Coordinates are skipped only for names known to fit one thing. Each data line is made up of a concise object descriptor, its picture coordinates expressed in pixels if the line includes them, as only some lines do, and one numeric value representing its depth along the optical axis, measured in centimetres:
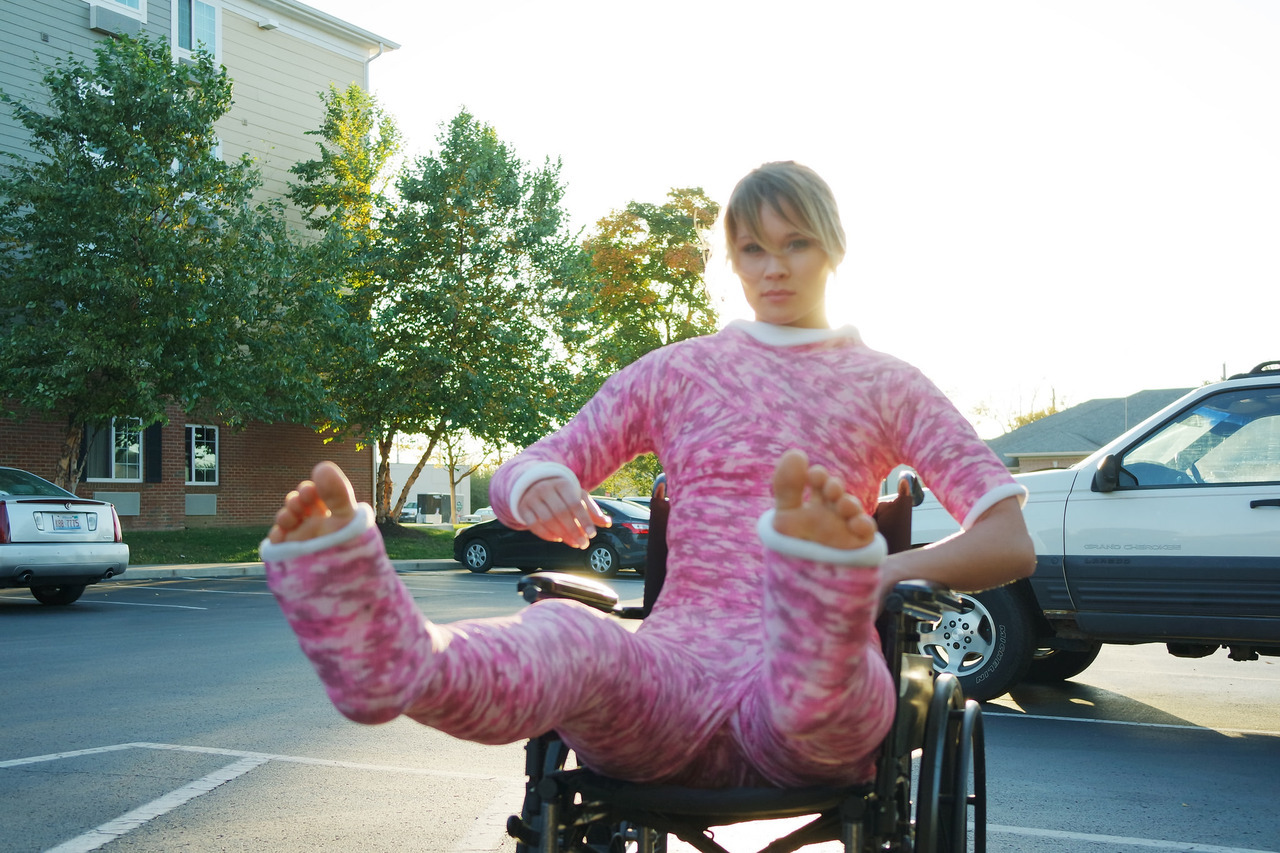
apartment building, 2188
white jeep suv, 588
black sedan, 1822
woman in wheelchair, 137
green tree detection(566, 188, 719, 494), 3931
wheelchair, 187
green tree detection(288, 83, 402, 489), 2488
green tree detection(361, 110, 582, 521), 2516
